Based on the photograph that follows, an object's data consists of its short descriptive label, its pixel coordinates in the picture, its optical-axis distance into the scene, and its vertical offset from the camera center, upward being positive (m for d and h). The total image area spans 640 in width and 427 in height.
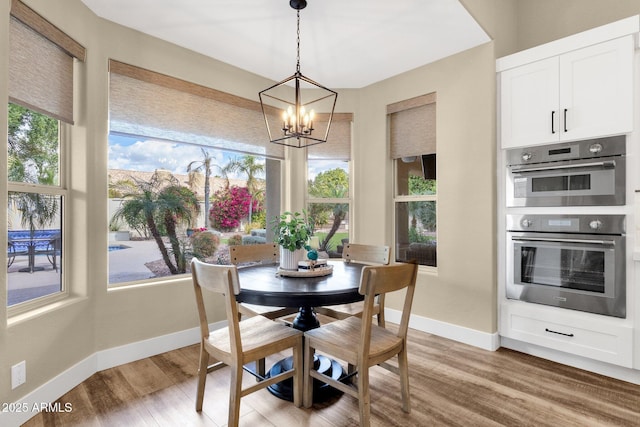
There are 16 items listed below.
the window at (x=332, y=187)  3.83 +0.32
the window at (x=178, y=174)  2.65 +0.38
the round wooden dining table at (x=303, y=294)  1.73 -0.43
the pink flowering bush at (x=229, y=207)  3.25 +0.07
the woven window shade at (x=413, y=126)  3.30 +0.93
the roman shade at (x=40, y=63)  1.83 +0.94
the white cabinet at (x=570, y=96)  2.27 +0.90
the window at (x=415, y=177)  3.34 +0.40
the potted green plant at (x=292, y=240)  2.21 -0.18
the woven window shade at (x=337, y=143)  3.81 +0.84
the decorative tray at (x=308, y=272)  2.13 -0.39
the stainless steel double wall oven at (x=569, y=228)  2.31 -0.11
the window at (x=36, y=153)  1.90 +0.40
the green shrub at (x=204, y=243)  3.11 -0.28
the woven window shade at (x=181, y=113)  2.57 +0.92
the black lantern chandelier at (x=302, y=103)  3.60 +1.23
